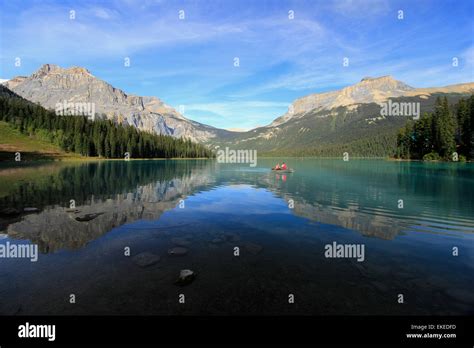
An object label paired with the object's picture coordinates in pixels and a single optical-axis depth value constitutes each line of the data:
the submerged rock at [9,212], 29.23
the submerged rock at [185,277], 14.39
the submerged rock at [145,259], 17.34
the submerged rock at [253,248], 19.91
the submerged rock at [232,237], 22.52
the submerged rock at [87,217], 27.52
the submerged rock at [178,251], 18.98
